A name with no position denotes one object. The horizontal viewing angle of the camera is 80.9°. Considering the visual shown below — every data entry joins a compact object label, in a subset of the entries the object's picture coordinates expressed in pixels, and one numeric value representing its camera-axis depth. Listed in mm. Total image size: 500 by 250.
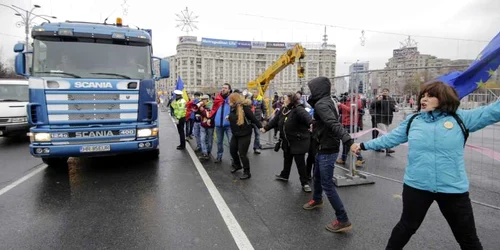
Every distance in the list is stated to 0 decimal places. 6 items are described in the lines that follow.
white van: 10086
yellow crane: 10367
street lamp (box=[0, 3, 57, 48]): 20705
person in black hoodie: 3580
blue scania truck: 5523
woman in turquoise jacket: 2322
